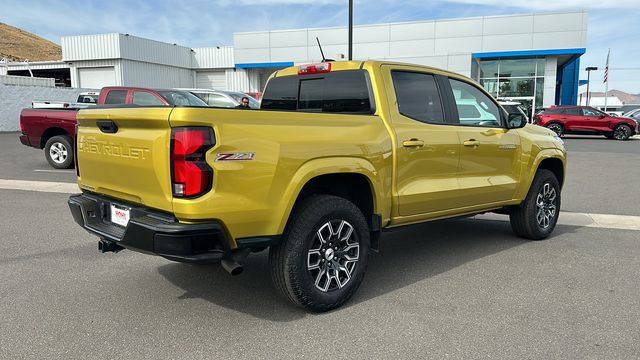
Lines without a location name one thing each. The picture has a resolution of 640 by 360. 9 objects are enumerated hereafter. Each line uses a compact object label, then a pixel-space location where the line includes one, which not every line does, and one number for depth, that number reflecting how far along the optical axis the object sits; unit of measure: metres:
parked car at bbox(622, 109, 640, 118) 29.86
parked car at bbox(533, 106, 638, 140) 23.20
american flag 44.32
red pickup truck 10.86
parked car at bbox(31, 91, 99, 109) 20.28
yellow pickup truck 2.99
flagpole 44.27
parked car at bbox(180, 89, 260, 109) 14.82
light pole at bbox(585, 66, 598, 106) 56.24
